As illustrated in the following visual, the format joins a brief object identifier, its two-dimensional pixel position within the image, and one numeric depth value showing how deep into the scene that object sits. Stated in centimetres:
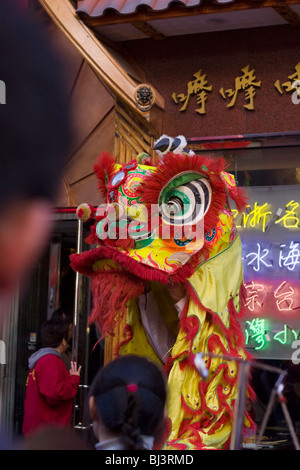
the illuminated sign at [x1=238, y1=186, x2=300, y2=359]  482
